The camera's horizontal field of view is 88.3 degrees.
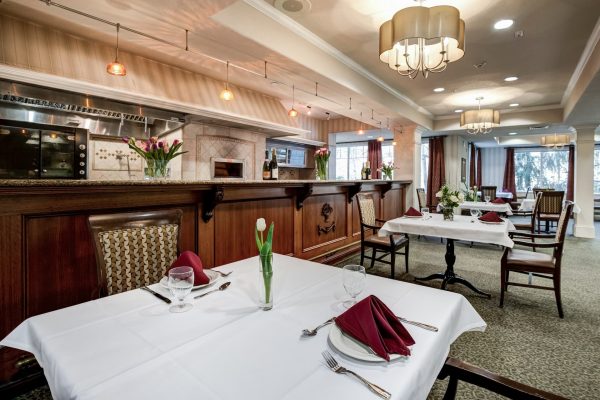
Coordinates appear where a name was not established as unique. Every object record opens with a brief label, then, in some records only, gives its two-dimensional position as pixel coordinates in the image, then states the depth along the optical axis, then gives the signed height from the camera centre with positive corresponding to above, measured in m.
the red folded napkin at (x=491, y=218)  3.32 -0.27
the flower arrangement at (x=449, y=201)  3.50 -0.09
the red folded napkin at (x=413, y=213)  3.74 -0.25
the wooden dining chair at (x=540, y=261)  2.64 -0.60
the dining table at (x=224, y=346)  0.67 -0.42
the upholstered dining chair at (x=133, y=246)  1.38 -0.26
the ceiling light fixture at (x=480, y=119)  5.03 +1.22
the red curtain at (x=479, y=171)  12.51 +0.89
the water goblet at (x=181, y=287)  1.07 -0.33
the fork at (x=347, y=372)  0.65 -0.42
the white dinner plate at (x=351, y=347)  0.77 -0.41
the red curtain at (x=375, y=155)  10.89 +1.33
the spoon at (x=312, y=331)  0.90 -0.41
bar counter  1.54 -0.22
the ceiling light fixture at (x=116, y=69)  2.82 +1.13
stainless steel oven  3.18 +0.44
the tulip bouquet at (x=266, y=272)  1.07 -0.28
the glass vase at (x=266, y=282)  1.07 -0.31
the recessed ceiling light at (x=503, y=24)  3.19 +1.78
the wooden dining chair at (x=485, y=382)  0.83 -0.54
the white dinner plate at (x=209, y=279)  1.24 -0.37
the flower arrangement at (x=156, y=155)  2.30 +0.28
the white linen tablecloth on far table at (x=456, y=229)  2.87 -0.36
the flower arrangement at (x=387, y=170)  6.10 +0.44
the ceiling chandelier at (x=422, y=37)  2.35 +1.30
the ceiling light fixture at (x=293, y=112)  4.64 +1.21
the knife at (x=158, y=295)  1.14 -0.39
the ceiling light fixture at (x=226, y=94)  3.58 +1.13
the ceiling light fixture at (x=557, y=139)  8.77 +1.54
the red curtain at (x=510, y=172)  12.12 +0.83
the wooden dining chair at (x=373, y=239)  3.53 -0.56
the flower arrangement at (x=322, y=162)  4.11 +0.41
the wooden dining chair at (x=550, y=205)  6.62 -0.26
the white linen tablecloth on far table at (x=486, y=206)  5.49 -0.25
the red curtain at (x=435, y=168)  9.57 +0.78
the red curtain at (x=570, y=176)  11.12 +0.63
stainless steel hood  3.20 +0.96
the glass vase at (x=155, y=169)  2.34 +0.17
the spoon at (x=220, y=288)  1.20 -0.39
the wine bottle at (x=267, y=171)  3.57 +0.25
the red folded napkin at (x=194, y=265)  1.27 -0.31
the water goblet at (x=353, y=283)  1.11 -0.33
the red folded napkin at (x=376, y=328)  0.80 -0.38
